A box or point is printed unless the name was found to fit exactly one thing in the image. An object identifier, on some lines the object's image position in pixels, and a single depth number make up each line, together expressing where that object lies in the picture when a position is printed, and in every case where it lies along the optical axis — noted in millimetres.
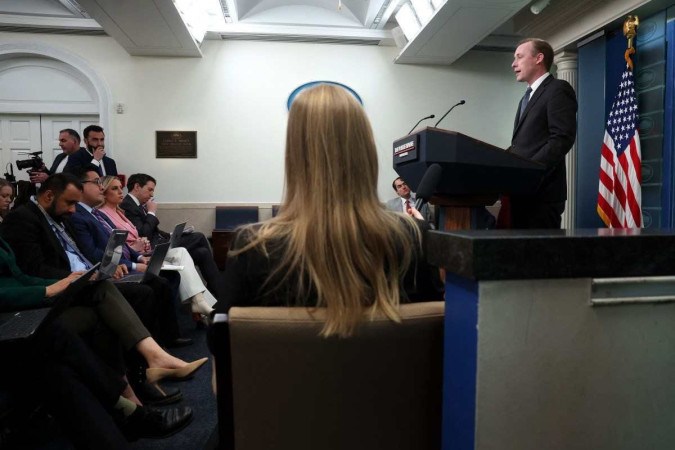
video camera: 3691
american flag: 3324
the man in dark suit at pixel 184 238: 3629
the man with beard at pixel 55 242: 1985
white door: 5133
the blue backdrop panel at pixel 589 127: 3795
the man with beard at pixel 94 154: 4184
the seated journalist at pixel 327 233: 796
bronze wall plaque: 5074
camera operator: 4156
